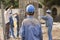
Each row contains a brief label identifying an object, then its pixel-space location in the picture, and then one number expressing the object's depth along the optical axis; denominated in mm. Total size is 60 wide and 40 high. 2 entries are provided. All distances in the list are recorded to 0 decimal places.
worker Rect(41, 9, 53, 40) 10575
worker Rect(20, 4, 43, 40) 5238
